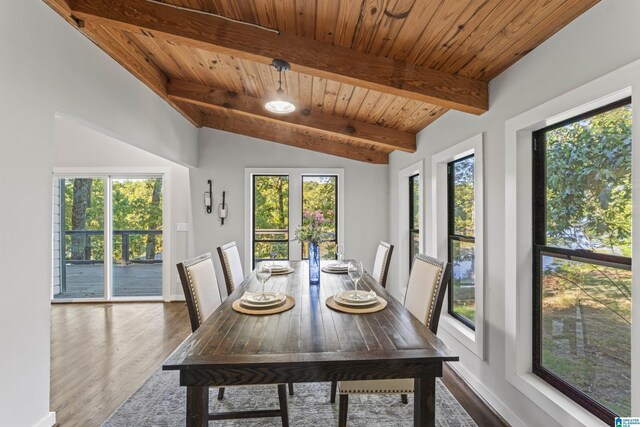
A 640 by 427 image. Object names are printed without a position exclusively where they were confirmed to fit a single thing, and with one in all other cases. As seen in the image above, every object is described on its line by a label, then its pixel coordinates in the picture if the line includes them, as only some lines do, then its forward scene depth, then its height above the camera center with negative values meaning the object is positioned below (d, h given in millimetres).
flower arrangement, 2346 -129
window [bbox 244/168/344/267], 4555 +155
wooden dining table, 1172 -556
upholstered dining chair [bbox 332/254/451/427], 1650 -552
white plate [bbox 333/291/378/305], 1801 -496
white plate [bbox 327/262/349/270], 2836 -479
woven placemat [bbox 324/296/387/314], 1692 -526
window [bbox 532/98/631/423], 1371 -216
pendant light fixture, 2416 +884
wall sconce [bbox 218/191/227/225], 4500 +92
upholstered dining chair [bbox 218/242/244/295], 2625 -451
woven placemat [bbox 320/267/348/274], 2748 -502
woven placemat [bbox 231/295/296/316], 1675 -525
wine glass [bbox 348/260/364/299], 1969 -367
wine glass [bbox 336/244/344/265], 3018 -382
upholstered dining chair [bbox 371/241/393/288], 2839 -448
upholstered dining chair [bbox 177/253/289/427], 1684 -515
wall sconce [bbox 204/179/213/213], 4477 +254
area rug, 1963 -1327
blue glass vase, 2350 -379
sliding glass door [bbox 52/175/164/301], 4484 -308
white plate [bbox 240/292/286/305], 1768 -493
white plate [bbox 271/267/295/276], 2741 -507
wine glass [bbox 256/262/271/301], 1913 -364
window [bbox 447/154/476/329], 2600 -202
